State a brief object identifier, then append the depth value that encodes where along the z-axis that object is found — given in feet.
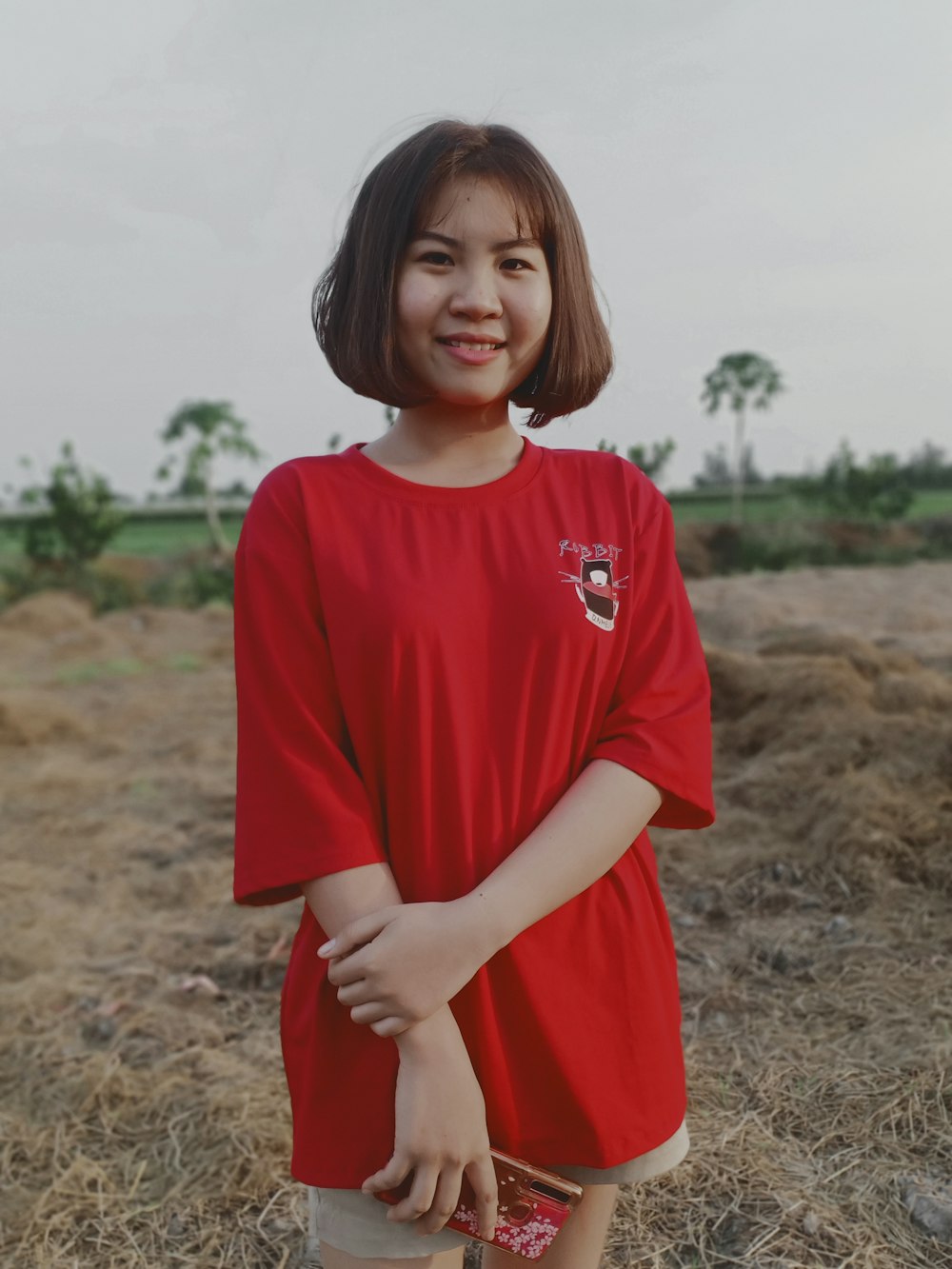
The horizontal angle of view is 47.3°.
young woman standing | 3.64
